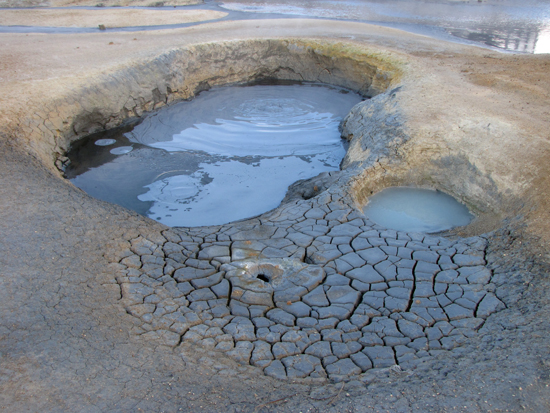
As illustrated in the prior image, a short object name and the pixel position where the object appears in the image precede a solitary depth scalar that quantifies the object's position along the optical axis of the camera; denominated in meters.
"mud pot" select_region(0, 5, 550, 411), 2.46
